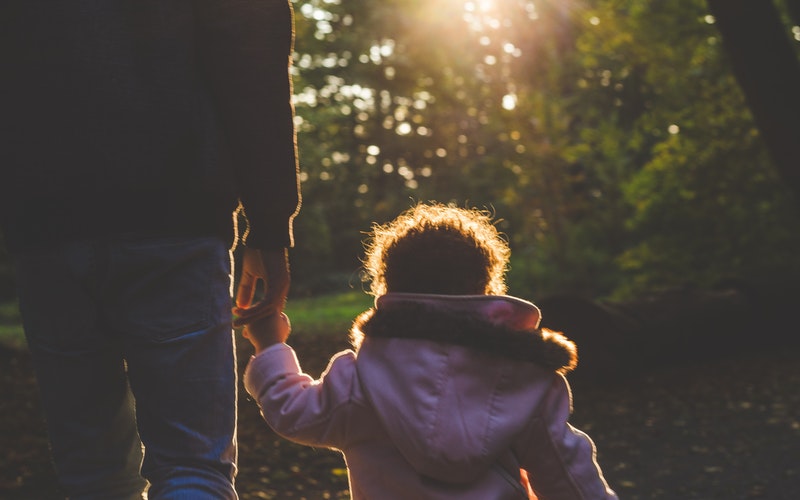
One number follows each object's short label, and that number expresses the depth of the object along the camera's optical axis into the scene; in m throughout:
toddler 2.36
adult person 2.02
